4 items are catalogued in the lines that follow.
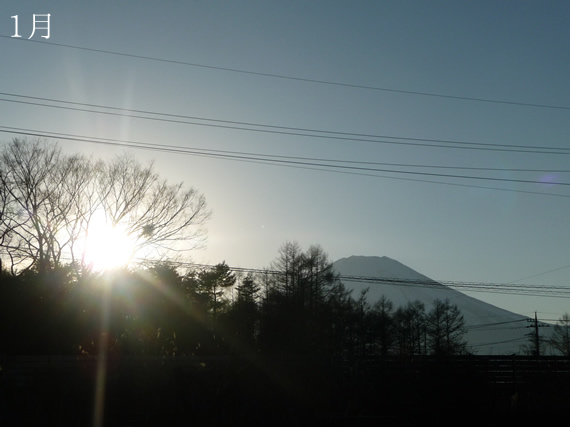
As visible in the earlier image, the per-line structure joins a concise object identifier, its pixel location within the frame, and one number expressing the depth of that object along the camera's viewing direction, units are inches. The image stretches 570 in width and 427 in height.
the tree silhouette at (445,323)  2635.3
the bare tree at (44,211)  1195.3
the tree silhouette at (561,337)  1992.6
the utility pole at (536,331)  1984.6
